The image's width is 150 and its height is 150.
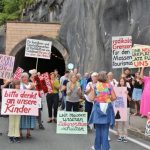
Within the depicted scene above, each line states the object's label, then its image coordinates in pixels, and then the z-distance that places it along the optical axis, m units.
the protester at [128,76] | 11.01
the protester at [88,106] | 9.90
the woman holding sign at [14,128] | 8.04
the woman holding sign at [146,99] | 9.20
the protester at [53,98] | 10.90
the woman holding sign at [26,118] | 8.25
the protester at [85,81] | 12.80
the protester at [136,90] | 12.18
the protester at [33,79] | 9.73
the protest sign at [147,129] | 8.49
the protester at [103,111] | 6.54
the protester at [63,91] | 10.68
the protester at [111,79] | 8.97
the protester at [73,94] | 9.67
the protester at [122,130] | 8.36
